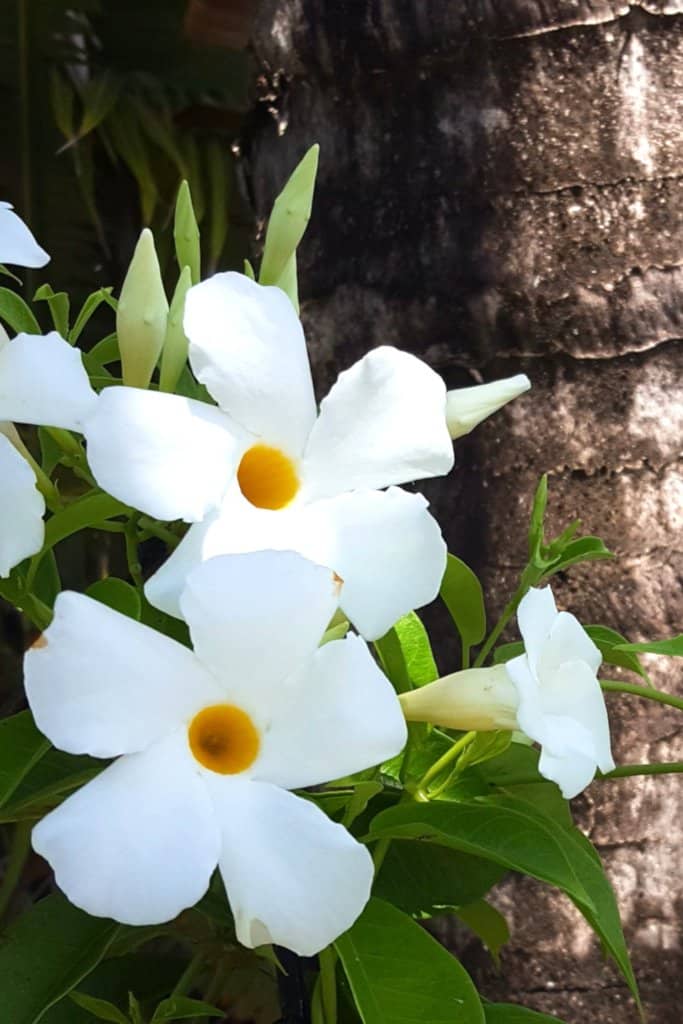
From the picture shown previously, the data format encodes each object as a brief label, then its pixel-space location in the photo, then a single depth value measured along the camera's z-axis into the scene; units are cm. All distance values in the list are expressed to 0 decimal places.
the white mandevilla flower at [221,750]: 54
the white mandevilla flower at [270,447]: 57
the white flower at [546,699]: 56
